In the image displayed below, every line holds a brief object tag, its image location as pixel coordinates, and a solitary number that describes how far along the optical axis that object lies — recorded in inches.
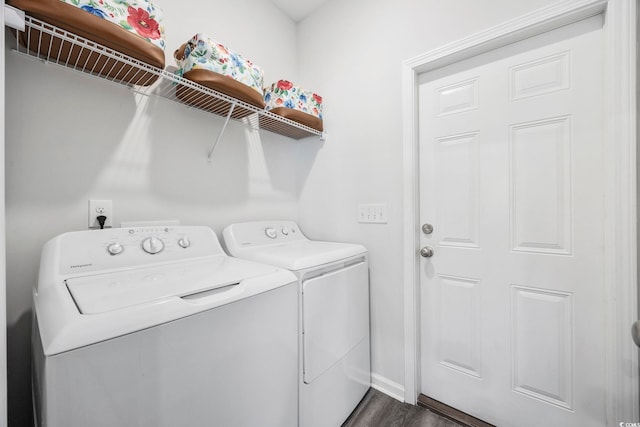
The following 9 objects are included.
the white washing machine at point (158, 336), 22.7
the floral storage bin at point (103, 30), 32.6
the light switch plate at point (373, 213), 65.2
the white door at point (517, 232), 44.8
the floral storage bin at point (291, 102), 63.7
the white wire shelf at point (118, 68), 35.1
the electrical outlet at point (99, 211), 44.9
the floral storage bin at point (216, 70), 46.4
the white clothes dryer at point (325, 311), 45.7
